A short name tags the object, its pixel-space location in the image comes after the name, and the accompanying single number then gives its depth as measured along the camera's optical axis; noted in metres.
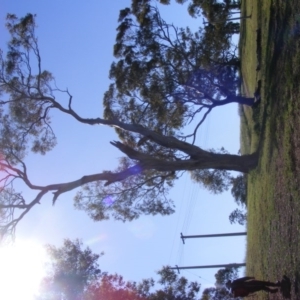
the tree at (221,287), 29.05
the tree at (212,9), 24.87
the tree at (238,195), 26.97
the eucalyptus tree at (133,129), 15.08
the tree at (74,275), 31.14
